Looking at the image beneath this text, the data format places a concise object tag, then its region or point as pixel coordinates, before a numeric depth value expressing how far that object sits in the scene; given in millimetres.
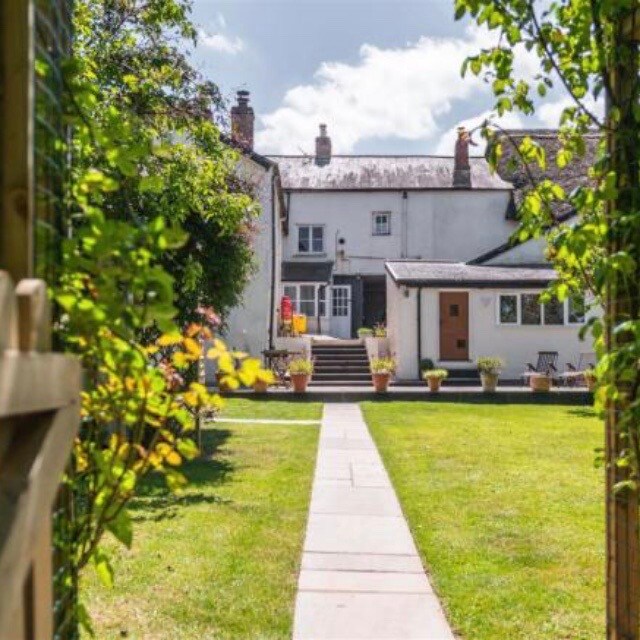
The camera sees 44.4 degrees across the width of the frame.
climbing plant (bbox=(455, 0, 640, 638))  3195
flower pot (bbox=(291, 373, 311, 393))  22422
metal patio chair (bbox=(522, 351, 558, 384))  26047
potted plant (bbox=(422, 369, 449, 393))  22625
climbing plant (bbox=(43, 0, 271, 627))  2045
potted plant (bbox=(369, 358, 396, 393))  22375
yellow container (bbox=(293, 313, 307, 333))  31078
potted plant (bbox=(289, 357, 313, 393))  22453
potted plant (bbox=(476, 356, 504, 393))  22422
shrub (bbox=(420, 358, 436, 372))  26734
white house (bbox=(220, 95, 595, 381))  27531
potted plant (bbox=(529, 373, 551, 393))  22438
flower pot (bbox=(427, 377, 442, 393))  22609
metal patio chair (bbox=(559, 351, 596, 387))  24203
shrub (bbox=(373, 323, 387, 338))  30078
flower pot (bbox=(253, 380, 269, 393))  21812
